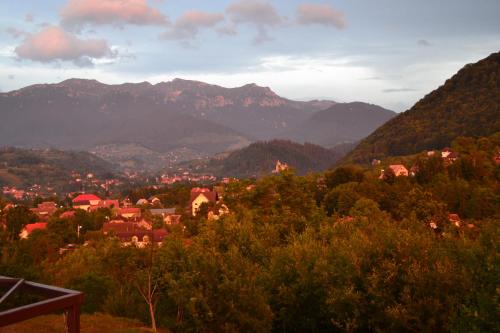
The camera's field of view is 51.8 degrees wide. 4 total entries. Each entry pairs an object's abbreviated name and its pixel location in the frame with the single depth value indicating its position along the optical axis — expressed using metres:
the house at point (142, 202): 135.26
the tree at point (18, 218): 74.50
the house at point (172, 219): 85.41
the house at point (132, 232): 63.09
